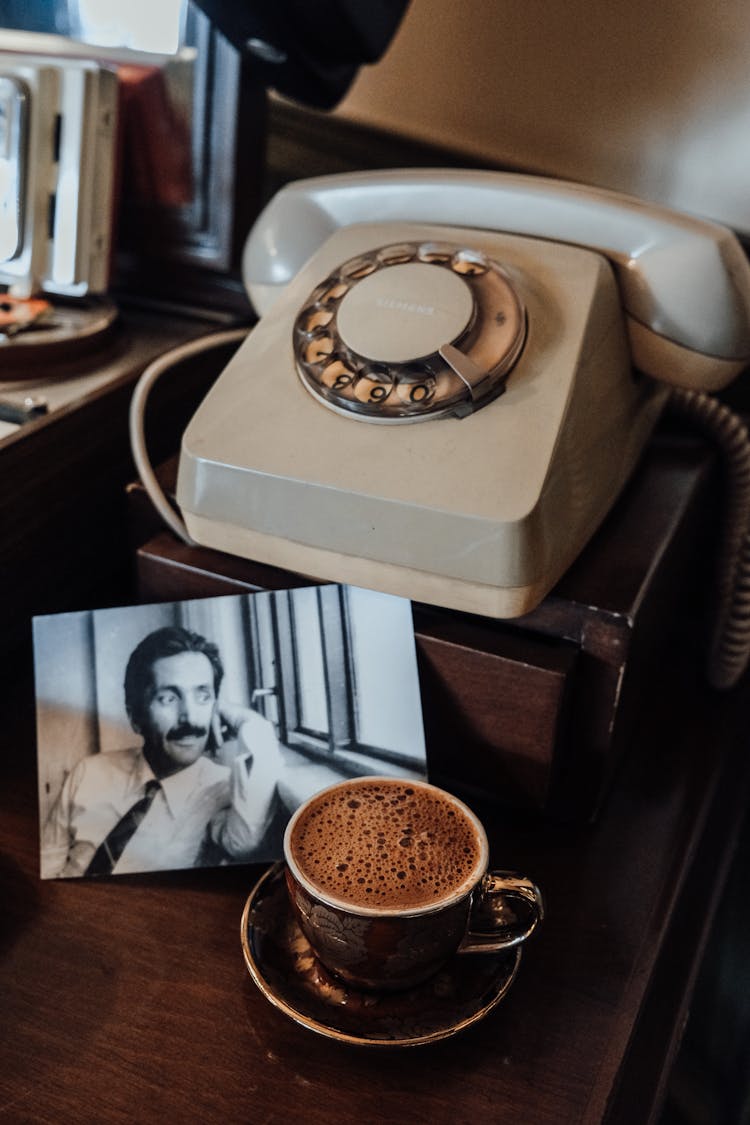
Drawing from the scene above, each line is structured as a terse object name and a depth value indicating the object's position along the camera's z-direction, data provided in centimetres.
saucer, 46
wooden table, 45
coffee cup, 45
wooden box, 56
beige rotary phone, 55
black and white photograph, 57
